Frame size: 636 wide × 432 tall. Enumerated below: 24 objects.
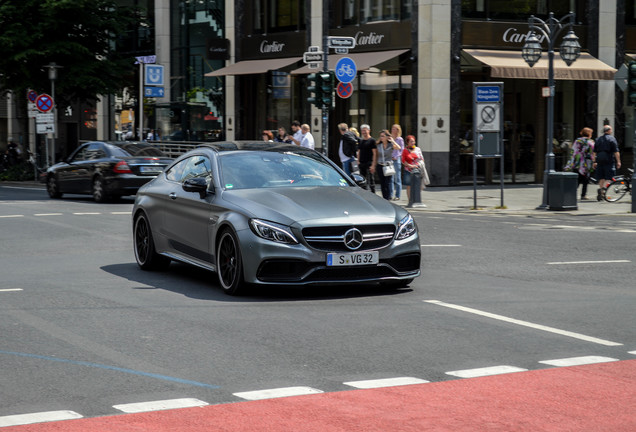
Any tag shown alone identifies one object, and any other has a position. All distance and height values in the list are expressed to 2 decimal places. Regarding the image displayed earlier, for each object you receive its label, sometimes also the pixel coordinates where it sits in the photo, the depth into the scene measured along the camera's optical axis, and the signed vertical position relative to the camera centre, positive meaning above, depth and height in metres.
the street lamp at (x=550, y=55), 23.70 +1.81
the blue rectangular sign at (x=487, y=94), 23.44 +0.79
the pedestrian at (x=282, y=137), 31.95 -0.19
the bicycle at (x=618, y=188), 25.59 -1.35
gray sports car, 9.81 -0.86
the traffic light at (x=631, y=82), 22.66 +1.02
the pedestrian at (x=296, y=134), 29.98 -0.10
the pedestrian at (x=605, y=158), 25.88 -0.66
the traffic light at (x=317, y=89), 24.97 +0.95
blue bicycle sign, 25.23 +1.41
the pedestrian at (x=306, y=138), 29.55 -0.20
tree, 36.81 +2.91
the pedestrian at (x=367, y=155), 25.36 -0.57
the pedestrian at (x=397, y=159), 26.52 -0.70
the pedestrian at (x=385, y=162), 25.36 -0.74
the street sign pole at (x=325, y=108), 24.50 +0.53
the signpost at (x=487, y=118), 23.48 +0.27
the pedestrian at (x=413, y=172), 24.42 -0.93
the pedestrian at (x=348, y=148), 26.83 -0.43
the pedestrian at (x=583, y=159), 26.25 -0.69
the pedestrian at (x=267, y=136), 31.96 -0.16
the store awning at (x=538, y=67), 31.52 +1.89
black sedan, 24.86 -0.89
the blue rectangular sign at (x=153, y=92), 34.45 +1.24
